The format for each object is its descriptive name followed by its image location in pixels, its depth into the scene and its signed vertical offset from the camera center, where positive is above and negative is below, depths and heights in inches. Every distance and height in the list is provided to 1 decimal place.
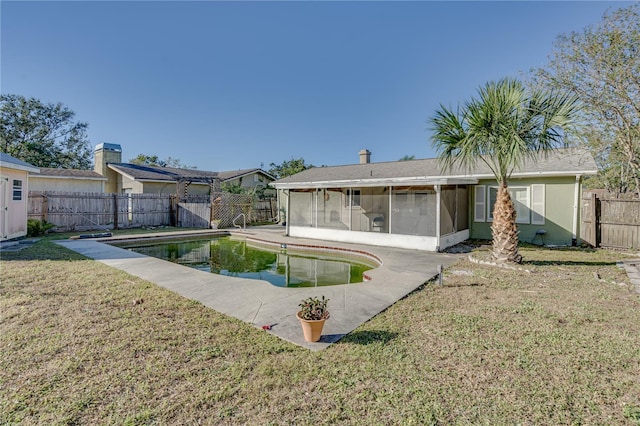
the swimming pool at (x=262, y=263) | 303.6 -62.8
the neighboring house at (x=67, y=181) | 733.3 +74.8
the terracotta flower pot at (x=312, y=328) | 136.9 -53.1
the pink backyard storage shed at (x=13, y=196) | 399.2 +18.0
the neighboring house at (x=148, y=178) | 784.3 +94.8
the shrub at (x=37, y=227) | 486.6 -29.6
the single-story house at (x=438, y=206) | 404.2 +13.5
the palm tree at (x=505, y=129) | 274.1 +82.8
